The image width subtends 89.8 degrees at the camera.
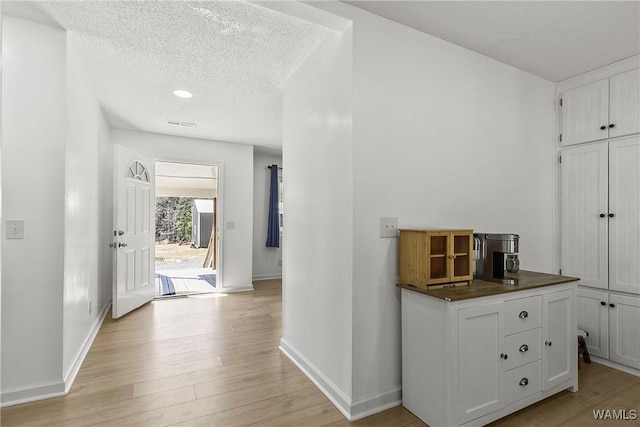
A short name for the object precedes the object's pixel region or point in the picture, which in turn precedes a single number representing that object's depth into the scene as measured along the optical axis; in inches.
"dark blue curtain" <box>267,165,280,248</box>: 253.6
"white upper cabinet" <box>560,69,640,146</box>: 102.5
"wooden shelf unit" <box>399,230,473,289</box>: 76.5
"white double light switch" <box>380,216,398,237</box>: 82.7
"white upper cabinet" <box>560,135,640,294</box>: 102.3
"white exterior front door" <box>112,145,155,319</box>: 150.2
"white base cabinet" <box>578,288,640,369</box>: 101.1
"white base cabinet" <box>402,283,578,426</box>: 70.1
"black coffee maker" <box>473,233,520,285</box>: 86.0
